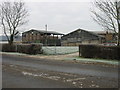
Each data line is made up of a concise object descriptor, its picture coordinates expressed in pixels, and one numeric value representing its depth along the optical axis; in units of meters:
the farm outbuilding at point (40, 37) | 58.72
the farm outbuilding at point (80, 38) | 55.64
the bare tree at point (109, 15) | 17.45
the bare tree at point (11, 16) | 35.90
